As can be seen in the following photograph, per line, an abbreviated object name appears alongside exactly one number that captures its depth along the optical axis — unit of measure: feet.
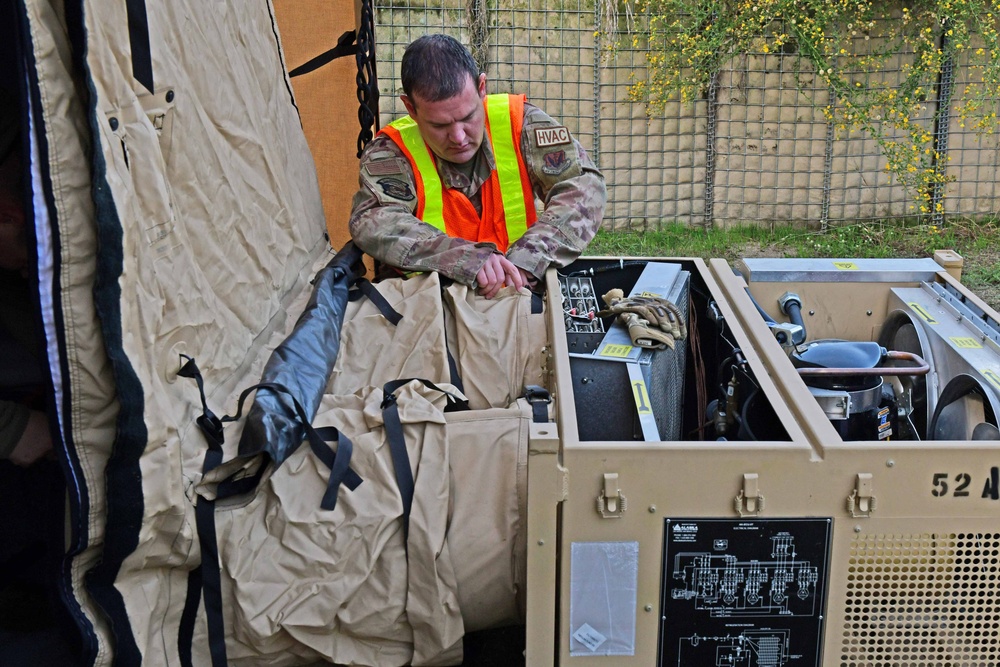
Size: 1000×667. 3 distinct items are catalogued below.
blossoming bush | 19.67
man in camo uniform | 9.45
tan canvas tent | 5.42
